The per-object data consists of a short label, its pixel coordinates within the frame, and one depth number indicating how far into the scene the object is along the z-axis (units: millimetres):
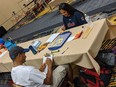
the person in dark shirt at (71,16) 1691
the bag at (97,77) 1349
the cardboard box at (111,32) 1514
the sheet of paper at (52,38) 1666
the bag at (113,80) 1380
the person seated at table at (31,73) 1210
